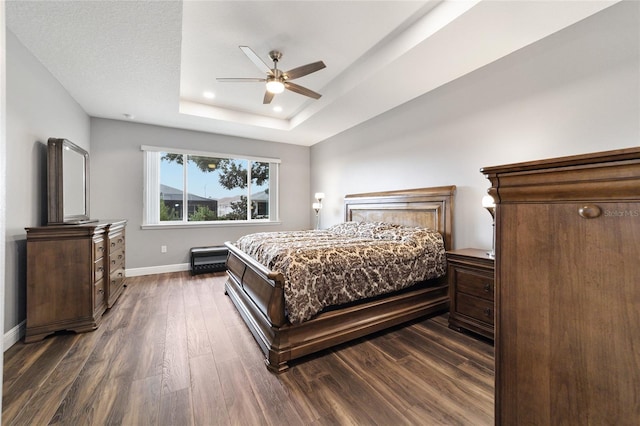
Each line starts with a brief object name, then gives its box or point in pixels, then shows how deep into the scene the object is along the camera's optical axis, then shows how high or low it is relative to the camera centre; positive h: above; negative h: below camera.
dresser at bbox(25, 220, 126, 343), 2.33 -0.62
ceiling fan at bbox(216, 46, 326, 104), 2.56 +1.40
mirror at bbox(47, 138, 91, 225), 2.65 +0.32
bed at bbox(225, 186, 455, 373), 2.02 -0.86
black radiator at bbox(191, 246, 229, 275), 4.62 -0.84
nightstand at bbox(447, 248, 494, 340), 2.34 -0.73
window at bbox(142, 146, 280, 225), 4.73 +0.49
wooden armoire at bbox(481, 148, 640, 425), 0.67 -0.22
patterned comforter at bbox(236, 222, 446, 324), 2.10 -0.46
